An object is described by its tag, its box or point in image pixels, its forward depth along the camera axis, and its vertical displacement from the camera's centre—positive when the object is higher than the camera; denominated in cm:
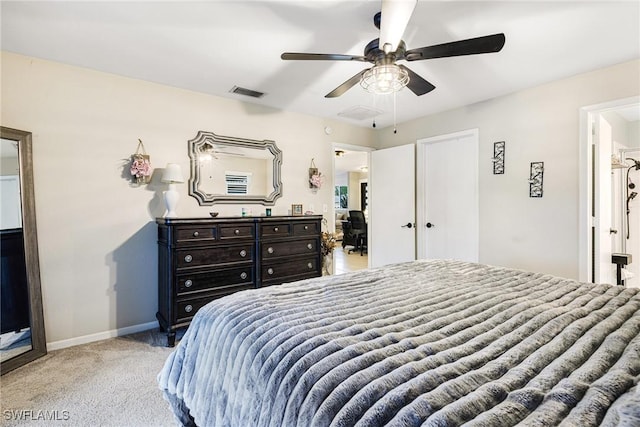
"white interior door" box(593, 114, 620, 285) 281 -4
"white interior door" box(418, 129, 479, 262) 367 +7
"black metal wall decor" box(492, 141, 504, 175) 336 +49
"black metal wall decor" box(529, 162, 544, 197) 308 +23
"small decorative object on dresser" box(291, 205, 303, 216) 392 -6
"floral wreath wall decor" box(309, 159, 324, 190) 403 +37
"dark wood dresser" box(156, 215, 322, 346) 261 -50
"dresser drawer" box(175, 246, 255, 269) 264 -45
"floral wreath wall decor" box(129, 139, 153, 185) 283 +40
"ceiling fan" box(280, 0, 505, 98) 147 +88
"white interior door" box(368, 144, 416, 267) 417 -3
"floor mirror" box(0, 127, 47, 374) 223 -36
